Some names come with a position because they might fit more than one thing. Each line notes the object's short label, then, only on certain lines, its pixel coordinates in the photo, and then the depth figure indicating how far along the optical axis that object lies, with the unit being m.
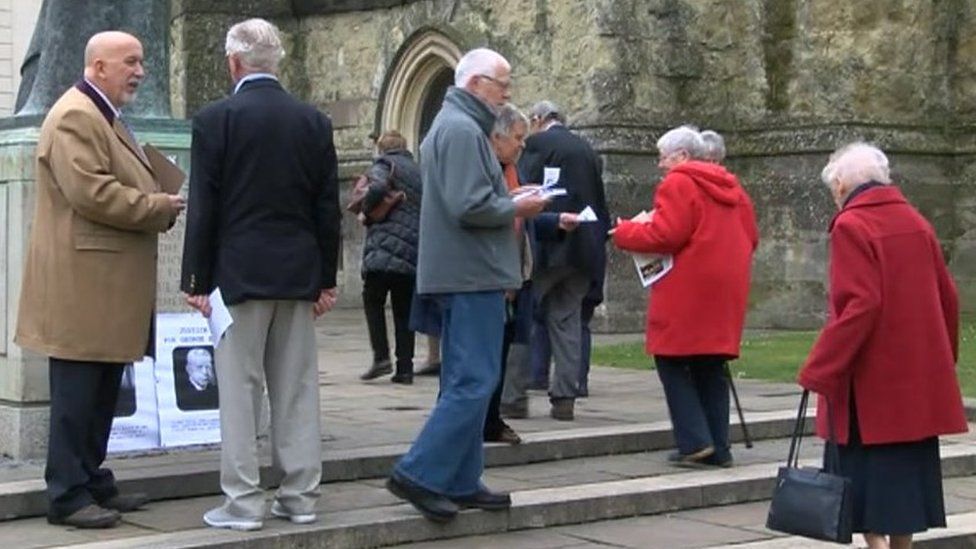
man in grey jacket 8.11
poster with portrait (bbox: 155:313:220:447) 9.32
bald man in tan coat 7.99
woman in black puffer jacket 13.91
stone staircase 7.95
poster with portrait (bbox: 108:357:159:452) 9.19
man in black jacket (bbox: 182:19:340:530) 7.76
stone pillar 9.03
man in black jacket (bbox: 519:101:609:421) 11.30
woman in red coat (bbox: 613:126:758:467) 9.80
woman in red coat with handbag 7.37
